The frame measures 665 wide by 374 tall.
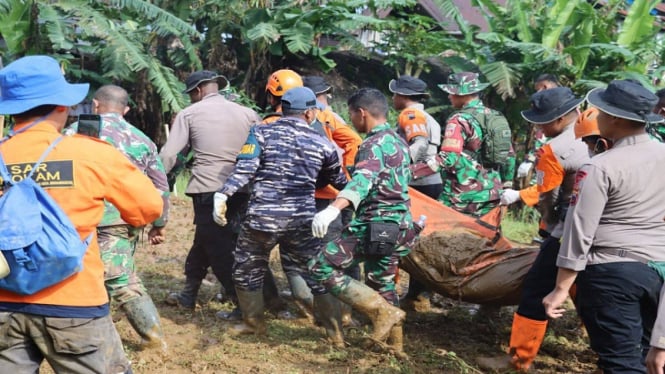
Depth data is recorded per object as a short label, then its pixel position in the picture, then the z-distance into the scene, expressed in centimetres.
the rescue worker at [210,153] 555
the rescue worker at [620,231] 328
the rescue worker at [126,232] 455
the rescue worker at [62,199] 271
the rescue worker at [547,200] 424
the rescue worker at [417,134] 596
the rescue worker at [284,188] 478
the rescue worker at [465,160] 581
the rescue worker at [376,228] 457
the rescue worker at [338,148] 550
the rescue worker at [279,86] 536
